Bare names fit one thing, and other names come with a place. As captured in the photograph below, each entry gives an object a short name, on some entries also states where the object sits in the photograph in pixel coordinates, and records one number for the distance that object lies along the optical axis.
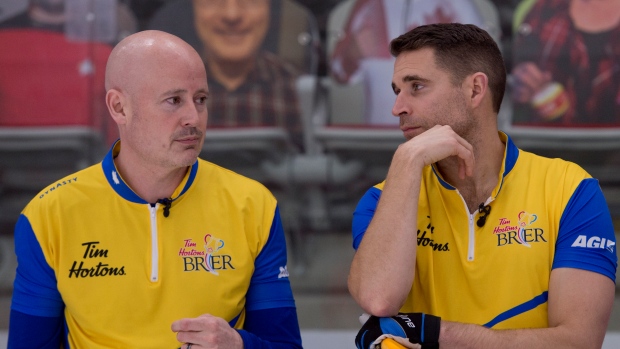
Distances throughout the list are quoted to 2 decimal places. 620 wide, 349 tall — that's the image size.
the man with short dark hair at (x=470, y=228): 4.25
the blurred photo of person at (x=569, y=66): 7.79
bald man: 4.36
